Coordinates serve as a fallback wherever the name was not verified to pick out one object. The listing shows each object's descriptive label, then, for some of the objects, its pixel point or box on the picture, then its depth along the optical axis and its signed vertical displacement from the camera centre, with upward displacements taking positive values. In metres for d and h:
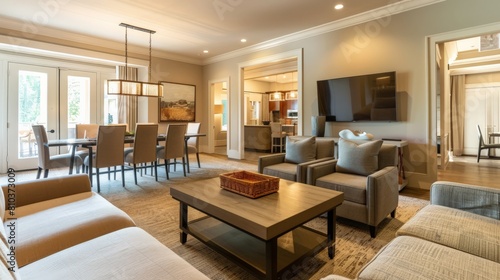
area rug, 1.80 -0.89
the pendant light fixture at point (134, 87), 4.36 +0.99
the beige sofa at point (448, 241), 1.02 -0.52
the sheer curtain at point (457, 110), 7.44 +0.90
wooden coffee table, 1.50 -0.53
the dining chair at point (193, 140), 5.42 +0.02
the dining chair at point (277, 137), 8.10 +0.11
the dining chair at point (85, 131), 4.75 +0.20
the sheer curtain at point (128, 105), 6.42 +0.95
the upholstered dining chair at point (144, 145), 4.10 -0.07
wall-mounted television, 4.05 +0.74
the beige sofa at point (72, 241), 1.00 -0.51
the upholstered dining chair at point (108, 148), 3.68 -0.10
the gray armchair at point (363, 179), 2.27 -0.40
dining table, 3.60 -0.03
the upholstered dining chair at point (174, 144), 4.55 -0.06
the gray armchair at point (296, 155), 3.37 -0.21
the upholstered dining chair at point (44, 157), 3.65 -0.23
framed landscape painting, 6.93 +1.10
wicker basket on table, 1.94 -0.36
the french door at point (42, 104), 5.17 +0.84
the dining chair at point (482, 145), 6.14 -0.16
